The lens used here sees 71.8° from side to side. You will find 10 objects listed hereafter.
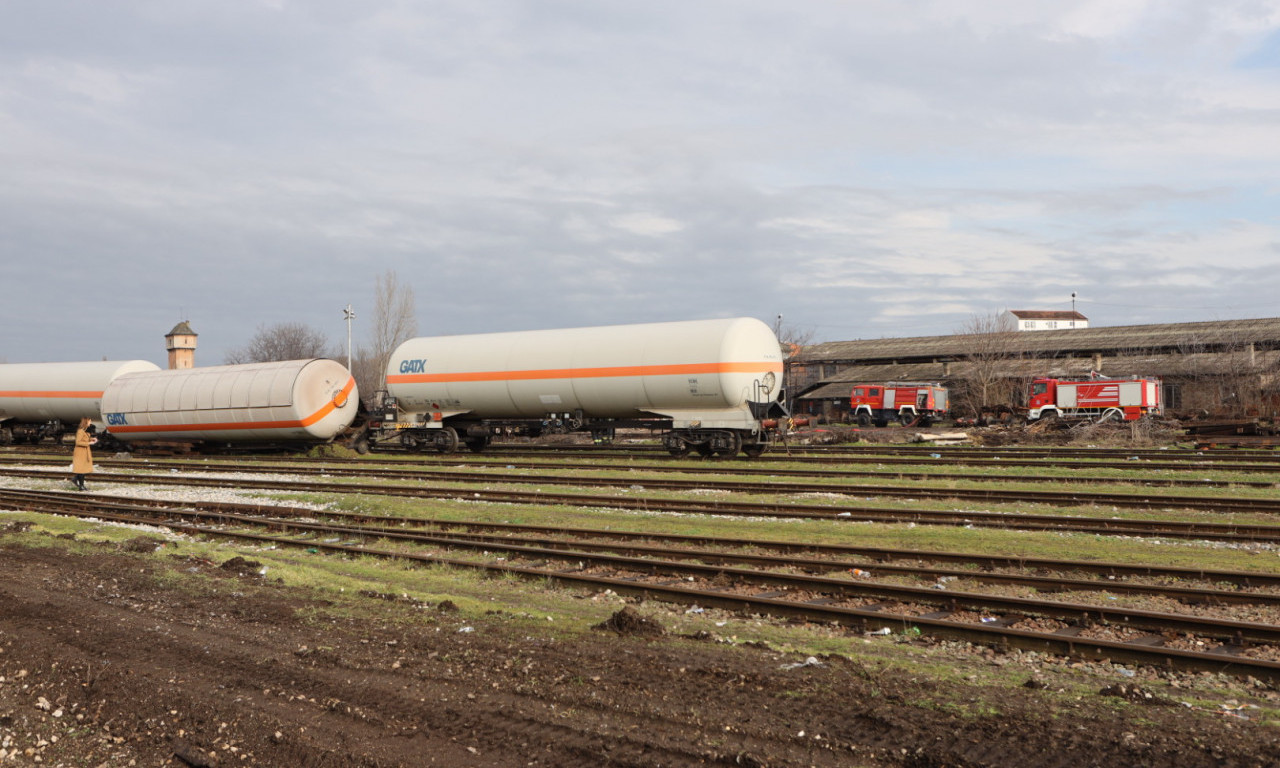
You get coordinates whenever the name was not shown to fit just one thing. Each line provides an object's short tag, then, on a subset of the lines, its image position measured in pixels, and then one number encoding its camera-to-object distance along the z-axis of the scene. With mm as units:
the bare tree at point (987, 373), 54844
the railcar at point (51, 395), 38781
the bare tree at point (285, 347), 103750
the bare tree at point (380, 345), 71562
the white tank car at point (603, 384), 26438
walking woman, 20312
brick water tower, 57812
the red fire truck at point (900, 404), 50188
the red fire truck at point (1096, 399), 39875
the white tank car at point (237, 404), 31641
